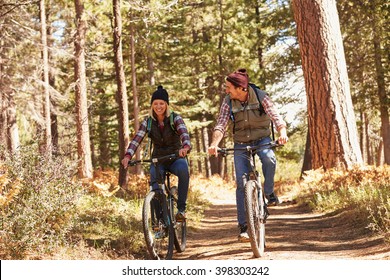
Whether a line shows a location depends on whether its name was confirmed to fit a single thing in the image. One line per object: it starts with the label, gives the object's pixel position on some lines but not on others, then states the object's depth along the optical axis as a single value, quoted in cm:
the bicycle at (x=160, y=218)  674
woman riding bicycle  712
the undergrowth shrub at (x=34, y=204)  636
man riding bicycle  695
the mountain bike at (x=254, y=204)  645
